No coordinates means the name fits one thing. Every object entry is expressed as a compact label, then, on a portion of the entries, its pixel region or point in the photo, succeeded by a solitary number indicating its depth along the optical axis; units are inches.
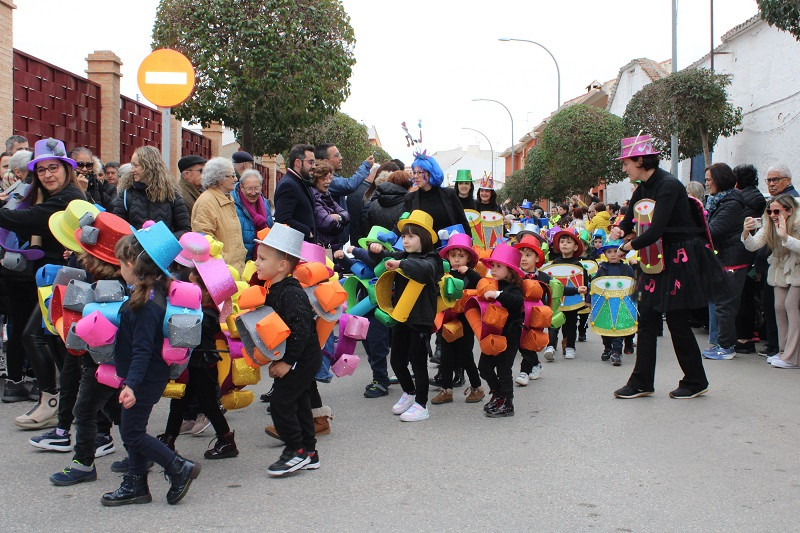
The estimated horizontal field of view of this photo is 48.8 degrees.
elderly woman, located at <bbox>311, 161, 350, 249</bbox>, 310.8
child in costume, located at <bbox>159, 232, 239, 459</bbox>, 202.7
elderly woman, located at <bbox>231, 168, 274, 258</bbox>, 312.7
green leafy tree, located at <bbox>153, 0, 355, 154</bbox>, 672.4
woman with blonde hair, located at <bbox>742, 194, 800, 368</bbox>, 355.9
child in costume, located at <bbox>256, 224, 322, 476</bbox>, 196.4
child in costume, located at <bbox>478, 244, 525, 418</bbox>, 264.8
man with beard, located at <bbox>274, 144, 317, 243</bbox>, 298.4
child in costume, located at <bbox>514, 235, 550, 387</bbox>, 318.7
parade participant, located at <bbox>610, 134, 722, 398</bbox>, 277.4
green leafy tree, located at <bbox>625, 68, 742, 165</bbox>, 830.5
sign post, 350.0
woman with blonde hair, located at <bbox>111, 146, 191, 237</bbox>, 262.2
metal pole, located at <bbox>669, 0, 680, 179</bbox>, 774.5
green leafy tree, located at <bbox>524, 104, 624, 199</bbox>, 1331.2
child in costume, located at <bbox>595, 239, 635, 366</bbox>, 370.2
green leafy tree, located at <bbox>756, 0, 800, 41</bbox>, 453.1
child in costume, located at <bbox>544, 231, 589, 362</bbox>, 382.6
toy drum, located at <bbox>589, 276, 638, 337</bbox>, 368.2
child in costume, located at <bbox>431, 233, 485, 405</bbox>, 278.8
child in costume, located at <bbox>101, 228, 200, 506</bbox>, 173.9
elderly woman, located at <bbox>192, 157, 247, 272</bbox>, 285.3
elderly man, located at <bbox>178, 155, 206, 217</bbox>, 315.0
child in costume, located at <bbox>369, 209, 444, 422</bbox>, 251.0
